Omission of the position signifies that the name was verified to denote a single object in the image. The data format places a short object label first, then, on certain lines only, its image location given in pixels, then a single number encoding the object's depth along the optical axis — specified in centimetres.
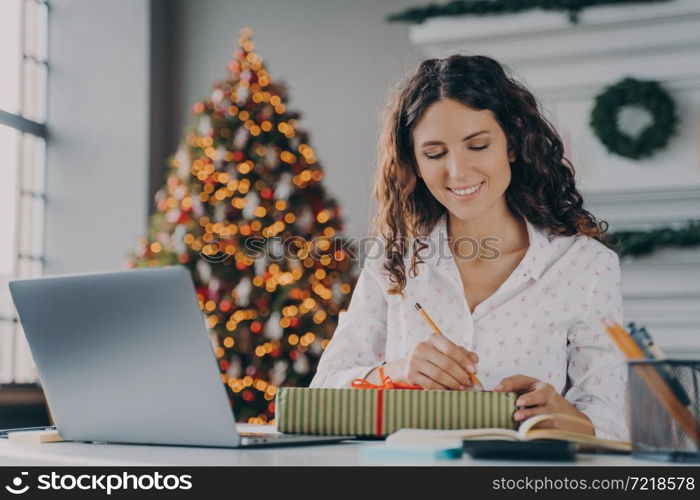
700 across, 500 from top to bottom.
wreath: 335
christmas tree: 345
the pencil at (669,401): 88
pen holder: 88
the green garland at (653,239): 328
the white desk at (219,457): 88
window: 405
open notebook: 96
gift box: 112
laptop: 101
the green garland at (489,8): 346
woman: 165
